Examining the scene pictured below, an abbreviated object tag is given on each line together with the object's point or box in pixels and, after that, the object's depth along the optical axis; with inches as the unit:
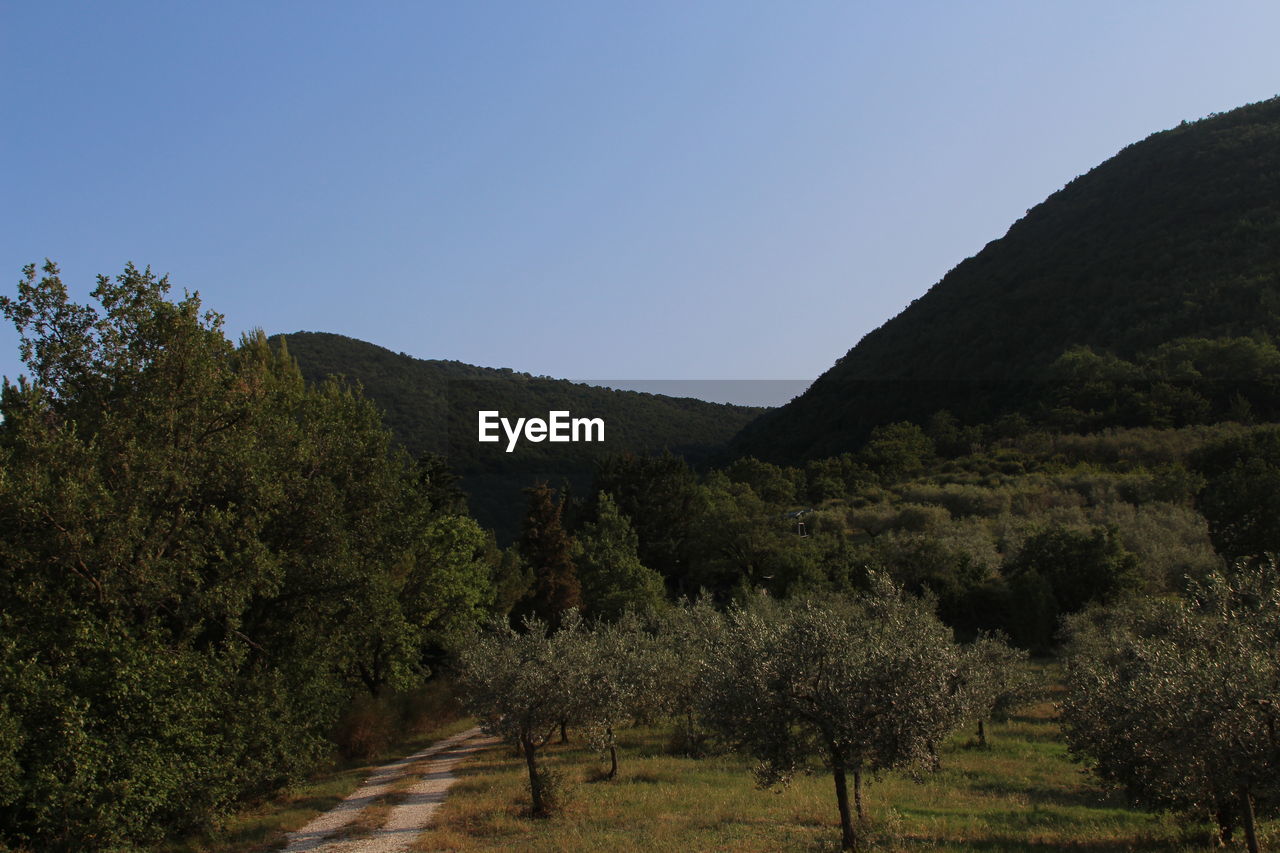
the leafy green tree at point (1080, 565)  2069.4
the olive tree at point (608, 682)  919.7
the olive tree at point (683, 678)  1170.0
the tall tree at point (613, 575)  2237.9
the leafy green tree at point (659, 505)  2876.5
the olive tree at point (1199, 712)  497.7
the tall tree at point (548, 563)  2121.1
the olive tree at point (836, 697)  592.4
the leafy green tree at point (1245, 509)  1483.8
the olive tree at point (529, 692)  839.7
